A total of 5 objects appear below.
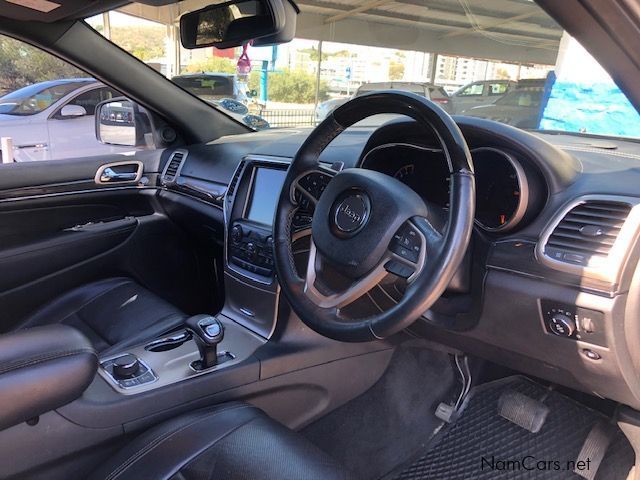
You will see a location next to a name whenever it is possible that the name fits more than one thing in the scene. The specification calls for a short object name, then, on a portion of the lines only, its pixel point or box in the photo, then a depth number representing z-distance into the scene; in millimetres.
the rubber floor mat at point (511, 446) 1880
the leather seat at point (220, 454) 1393
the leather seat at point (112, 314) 2219
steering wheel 1215
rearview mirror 1843
